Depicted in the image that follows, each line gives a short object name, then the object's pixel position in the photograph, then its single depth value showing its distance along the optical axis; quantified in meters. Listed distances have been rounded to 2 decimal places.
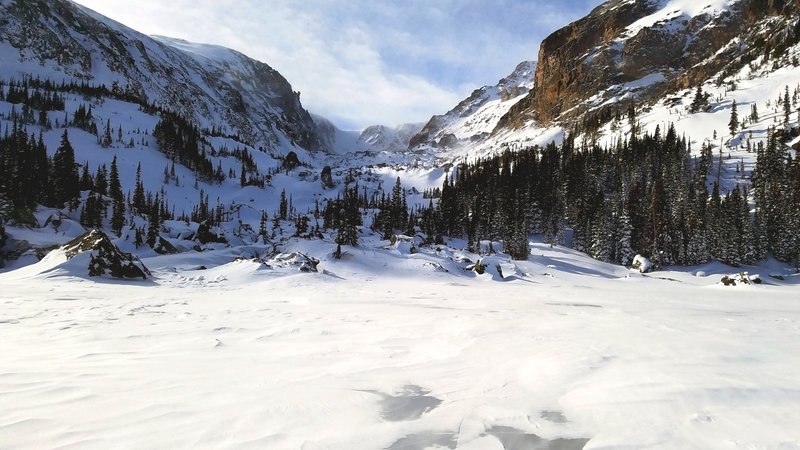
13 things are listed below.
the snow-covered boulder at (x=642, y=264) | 56.58
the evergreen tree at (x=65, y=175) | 68.38
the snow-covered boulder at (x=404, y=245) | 43.08
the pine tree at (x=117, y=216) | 65.19
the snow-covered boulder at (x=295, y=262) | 27.30
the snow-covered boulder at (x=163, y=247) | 50.59
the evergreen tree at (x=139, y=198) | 92.06
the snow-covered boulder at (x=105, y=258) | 21.59
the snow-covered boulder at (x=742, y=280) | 34.34
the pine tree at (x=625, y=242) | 64.06
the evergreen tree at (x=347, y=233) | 50.92
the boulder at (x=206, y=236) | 60.18
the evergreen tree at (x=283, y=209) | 123.81
